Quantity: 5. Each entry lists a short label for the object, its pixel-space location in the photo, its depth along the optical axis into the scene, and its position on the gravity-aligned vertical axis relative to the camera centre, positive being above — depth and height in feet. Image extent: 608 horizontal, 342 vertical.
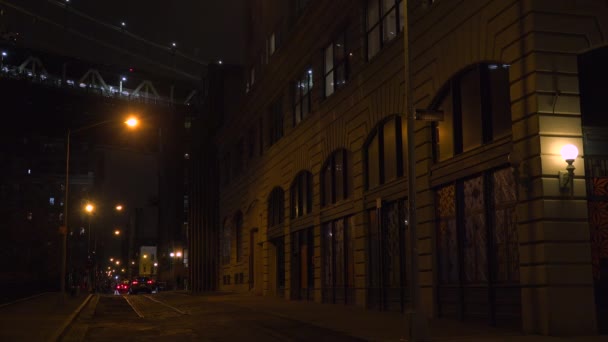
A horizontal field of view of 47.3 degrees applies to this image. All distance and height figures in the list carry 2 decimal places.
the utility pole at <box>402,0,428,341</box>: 49.52 +3.45
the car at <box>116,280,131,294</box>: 288.92 -7.50
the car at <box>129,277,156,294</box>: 235.40 -5.56
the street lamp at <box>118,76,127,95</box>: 313.87 +84.77
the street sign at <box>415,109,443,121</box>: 54.70 +11.80
